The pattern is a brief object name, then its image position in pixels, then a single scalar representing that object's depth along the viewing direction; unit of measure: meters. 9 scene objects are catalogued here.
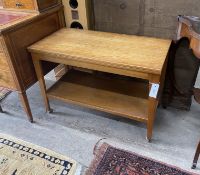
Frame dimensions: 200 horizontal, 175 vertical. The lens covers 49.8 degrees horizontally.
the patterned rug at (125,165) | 1.27
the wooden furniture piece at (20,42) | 1.32
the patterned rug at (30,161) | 1.30
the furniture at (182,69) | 1.30
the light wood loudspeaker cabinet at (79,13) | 1.63
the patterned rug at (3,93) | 1.97
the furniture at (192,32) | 1.06
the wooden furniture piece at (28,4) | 1.49
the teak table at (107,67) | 1.21
